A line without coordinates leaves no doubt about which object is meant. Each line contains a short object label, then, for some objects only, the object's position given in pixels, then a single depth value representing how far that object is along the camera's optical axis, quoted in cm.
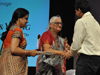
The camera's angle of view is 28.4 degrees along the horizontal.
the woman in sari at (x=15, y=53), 242
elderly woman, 323
